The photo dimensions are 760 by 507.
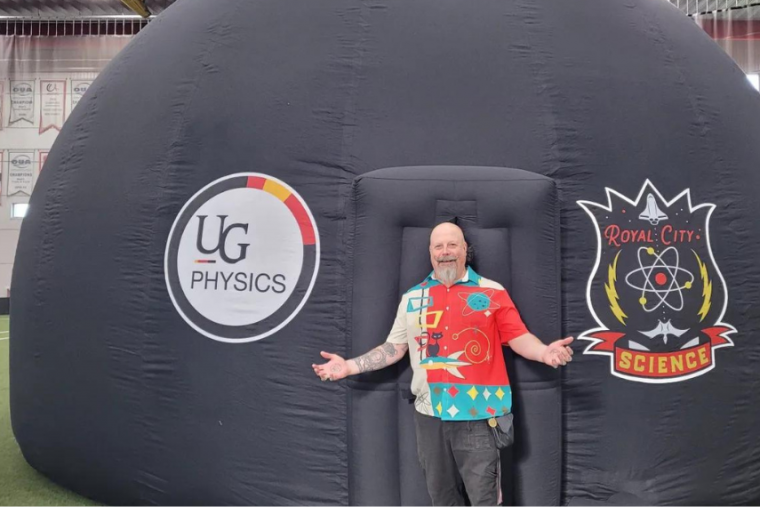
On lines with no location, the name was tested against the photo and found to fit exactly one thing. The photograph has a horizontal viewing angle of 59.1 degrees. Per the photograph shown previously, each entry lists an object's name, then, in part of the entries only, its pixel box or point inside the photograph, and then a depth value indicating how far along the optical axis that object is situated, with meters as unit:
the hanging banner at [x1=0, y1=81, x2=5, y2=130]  15.87
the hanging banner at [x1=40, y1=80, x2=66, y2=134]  15.80
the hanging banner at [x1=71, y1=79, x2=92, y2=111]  15.91
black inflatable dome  3.11
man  2.69
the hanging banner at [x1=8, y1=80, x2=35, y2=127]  15.85
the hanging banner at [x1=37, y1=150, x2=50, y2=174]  15.75
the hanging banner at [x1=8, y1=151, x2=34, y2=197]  15.78
